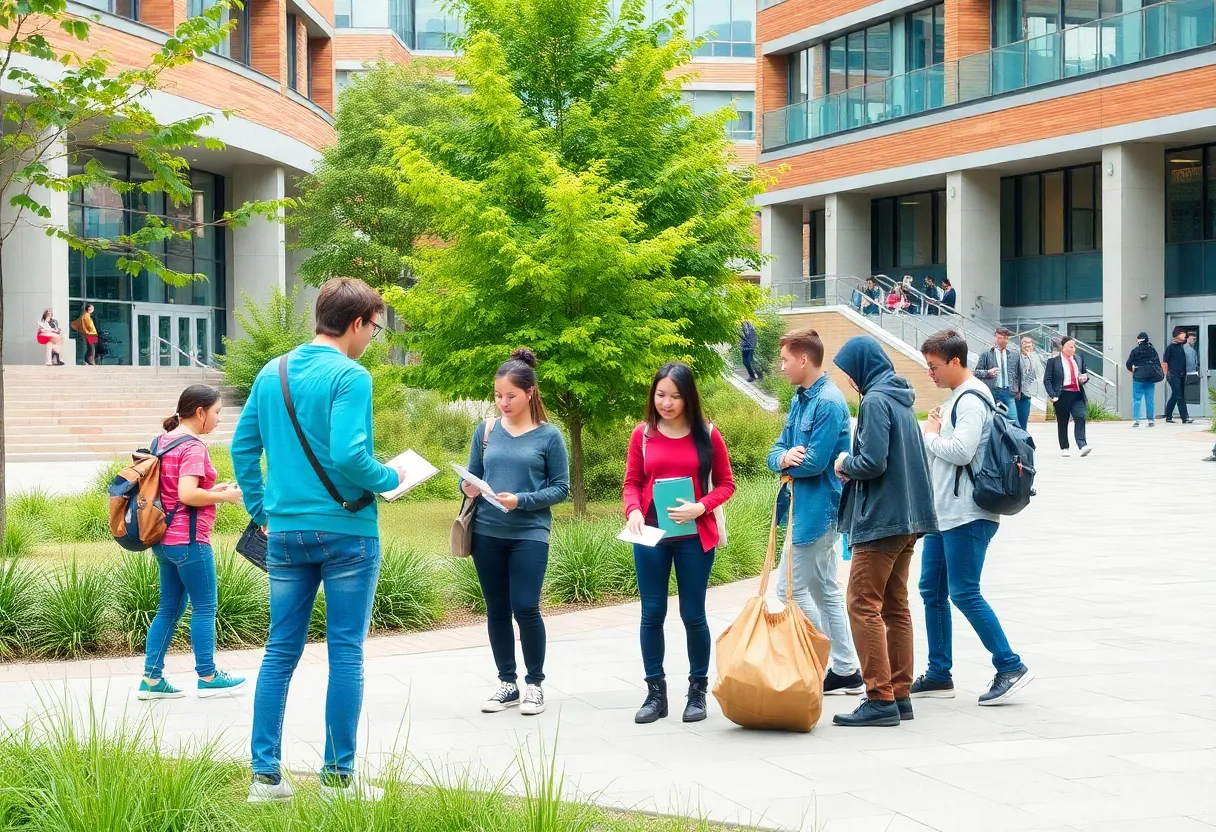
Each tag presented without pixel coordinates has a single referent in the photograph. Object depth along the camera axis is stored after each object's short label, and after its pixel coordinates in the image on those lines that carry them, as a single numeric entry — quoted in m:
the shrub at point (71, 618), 7.98
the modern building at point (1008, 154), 32.00
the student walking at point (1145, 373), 27.05
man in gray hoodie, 6.01
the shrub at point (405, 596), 8.91
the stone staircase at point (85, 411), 25.00
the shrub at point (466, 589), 9.49
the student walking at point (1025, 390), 20.08
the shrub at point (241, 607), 8.33
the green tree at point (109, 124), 10.35
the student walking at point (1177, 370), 28.17
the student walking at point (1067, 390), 20.30
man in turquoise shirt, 4.67
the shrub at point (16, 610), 7.94
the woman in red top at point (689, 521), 6.28
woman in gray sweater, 6.46
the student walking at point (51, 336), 32.12
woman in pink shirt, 6.69
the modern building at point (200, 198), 33.31
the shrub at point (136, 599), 8.13
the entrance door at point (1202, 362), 32.44
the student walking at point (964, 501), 6.41
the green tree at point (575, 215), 13.33
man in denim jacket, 6.45
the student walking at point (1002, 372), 19.22
